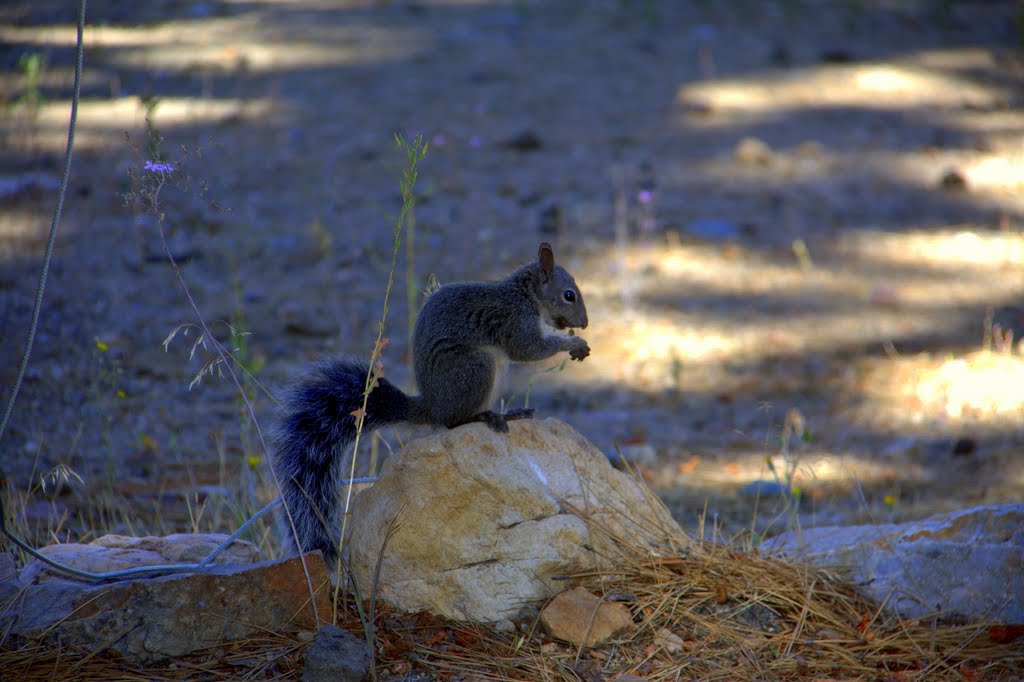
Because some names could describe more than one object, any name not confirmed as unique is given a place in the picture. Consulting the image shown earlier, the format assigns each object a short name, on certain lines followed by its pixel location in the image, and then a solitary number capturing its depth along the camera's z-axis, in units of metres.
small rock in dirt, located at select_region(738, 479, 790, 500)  7.65
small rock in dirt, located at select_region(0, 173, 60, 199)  12.34
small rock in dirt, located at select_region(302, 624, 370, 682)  4.39
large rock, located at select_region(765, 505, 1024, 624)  5.27
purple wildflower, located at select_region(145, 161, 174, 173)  4.46
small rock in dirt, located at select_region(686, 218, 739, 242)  12.55
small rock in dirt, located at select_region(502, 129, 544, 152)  14.22
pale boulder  5.12
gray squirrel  5.30
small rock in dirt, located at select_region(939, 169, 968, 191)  13.63
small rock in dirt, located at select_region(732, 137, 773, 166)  14.20
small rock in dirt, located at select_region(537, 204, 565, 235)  12.33
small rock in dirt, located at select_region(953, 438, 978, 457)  8.47
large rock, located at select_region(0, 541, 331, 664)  4.71
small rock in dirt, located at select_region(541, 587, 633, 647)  4.89
